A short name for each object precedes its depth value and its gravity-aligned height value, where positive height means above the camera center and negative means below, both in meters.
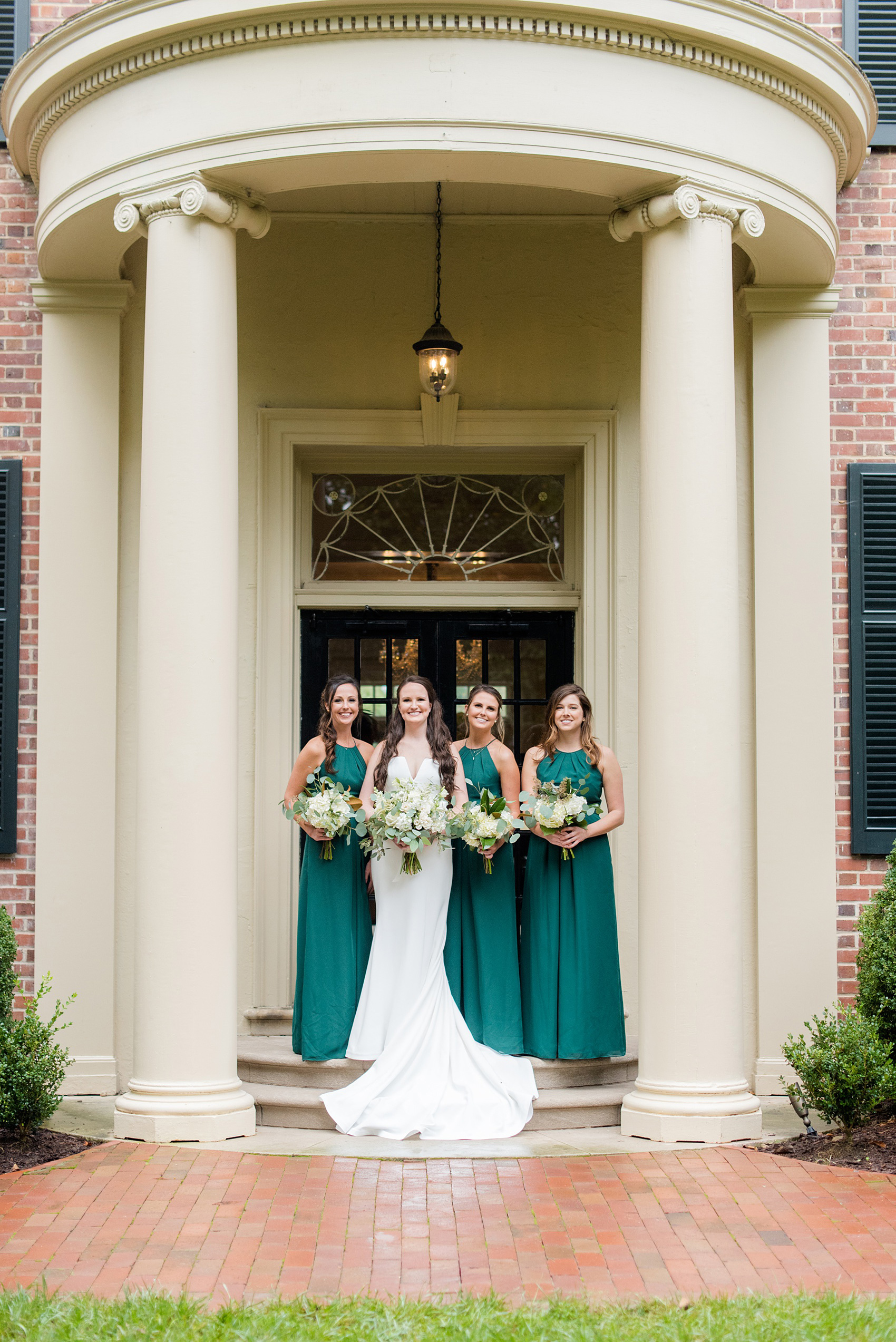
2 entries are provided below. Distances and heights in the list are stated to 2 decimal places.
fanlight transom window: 9.03 +1.12
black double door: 8.97 +0.30
